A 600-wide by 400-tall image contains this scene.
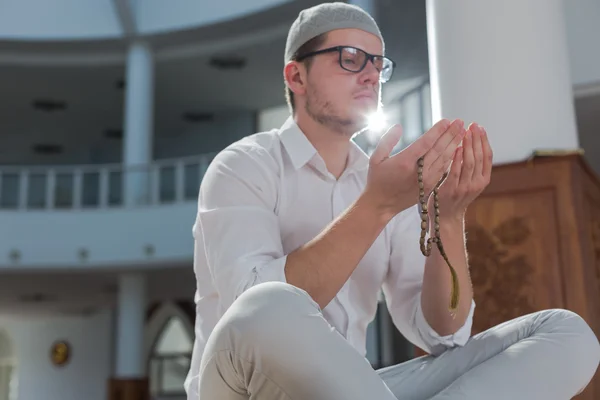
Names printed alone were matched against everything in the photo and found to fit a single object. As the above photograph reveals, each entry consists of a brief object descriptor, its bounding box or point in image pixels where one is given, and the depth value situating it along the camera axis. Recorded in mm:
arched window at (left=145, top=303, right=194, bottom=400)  15828
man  1023
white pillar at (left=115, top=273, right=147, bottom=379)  11562
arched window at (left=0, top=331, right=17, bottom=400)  18703
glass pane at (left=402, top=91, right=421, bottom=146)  10336
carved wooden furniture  3129
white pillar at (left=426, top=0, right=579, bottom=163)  3252
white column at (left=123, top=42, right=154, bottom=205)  11836
